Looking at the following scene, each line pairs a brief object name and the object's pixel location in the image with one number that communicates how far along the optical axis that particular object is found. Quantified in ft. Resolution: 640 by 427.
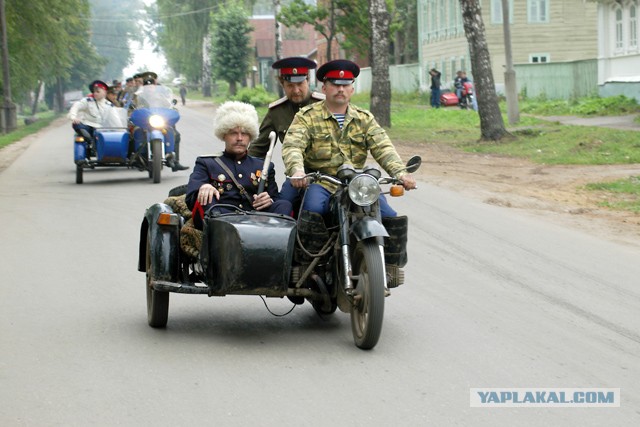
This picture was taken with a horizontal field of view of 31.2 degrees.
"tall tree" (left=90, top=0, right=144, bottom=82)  505.66
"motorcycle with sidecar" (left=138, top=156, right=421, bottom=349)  23.30
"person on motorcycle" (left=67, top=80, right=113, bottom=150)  65.82
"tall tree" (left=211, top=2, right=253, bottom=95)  267.80
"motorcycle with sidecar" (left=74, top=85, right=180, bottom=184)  63.41
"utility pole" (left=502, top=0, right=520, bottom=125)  105.91
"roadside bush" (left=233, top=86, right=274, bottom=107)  200.75
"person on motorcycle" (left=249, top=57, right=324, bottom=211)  30.99
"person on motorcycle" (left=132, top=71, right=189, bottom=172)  64.59
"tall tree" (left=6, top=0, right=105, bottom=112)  133.80
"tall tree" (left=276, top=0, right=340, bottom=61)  190.80
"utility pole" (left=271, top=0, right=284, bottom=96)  184.65
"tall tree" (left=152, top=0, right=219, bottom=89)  289.53
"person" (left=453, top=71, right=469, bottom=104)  158.29
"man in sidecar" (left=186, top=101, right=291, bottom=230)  25.76
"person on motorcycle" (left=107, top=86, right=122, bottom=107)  74.95
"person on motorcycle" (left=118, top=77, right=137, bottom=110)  78.48
